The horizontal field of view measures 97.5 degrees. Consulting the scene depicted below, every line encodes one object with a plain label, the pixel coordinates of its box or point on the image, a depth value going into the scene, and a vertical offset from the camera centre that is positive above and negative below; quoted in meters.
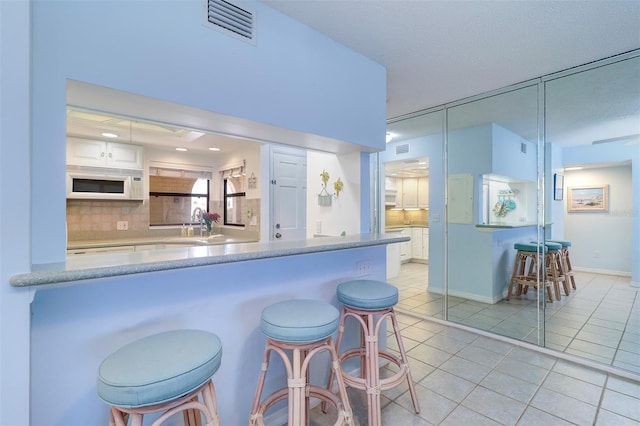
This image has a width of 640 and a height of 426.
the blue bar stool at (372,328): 1.57 -0.69
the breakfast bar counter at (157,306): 1.02 -0.43
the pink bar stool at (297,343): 1.24 -0.61
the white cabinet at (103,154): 3.54 +0.79
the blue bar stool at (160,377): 0.84 -0.52
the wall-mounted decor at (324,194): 3.18 +0.22
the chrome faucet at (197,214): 4.79 -0.02
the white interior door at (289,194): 3.47 +0.24
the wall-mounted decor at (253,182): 4.22 +0.47
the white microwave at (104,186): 3.56 +0.35
